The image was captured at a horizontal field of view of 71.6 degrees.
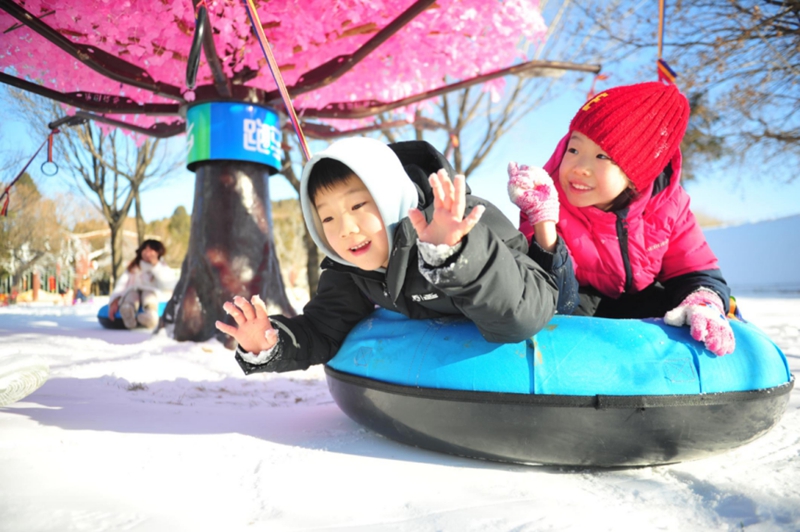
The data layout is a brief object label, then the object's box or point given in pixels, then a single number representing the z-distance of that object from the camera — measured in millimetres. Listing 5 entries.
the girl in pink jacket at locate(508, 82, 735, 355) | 2090
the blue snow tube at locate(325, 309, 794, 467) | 1507
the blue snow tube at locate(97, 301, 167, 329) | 5775
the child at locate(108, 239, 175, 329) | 5773
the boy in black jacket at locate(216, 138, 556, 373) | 1298
